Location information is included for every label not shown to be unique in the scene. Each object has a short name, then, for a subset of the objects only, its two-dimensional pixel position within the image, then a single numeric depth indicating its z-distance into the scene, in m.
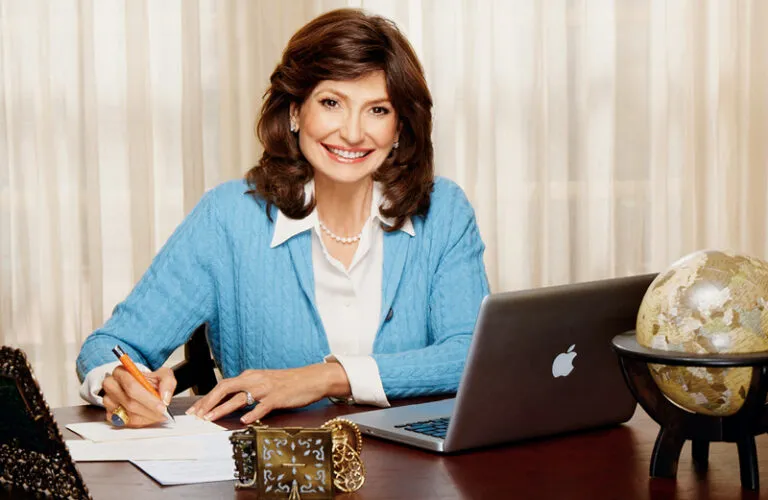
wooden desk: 2.56
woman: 3.40
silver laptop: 2.66
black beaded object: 2.49
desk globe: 2.50
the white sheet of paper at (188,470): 2.62
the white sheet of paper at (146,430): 2.84
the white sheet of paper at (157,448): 2.72
